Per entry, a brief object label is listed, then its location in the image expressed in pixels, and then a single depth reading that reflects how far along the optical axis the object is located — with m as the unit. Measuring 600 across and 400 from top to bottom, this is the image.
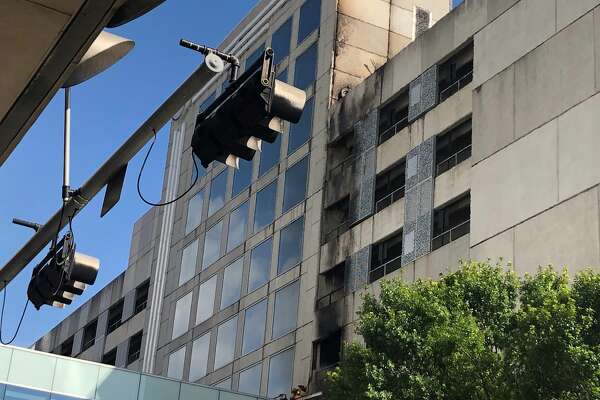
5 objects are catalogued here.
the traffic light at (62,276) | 11.54
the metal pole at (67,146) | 11.50
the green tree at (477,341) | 20.88
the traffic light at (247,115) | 7.99
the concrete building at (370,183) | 32.88
